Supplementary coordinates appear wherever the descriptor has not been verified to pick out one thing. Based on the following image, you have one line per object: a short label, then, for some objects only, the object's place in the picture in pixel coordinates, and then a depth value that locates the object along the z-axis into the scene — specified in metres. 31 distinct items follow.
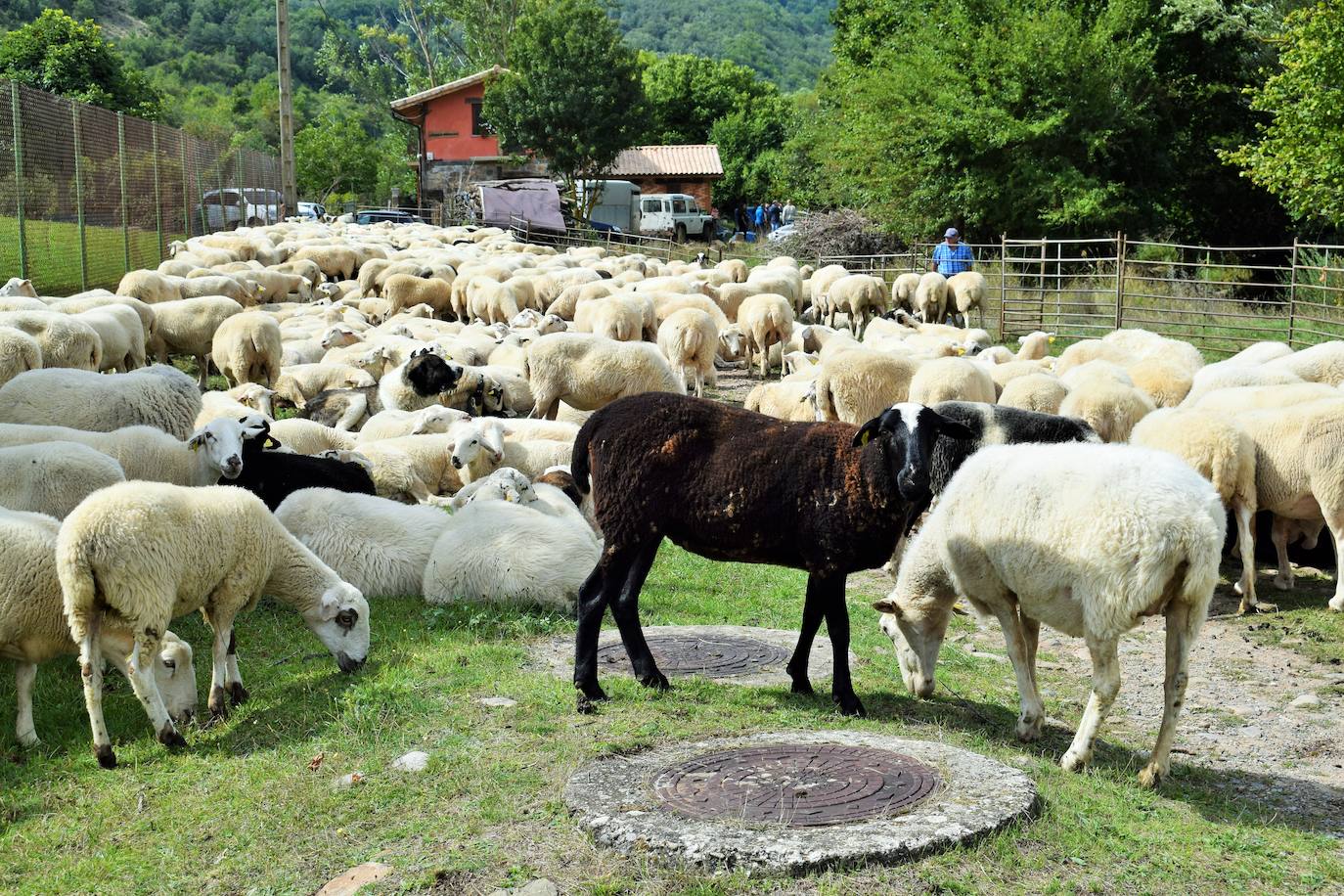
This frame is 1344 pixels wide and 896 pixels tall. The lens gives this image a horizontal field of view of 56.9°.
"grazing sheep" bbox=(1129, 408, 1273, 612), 8.70
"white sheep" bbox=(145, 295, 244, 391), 16.30
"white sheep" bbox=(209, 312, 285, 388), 14.68
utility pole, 40.78
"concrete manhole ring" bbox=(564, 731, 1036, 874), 4.18
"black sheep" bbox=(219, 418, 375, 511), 9.17
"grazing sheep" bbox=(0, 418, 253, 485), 8.55
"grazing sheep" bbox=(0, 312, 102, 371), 12.34
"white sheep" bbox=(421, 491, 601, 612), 7.71
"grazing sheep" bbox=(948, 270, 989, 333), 24.66
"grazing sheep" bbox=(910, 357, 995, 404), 11.55
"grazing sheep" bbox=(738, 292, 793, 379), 19.20
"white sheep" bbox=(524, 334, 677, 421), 13.58
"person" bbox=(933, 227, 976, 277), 27.30
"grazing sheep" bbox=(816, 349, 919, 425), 12.43
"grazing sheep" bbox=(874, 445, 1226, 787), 5.11
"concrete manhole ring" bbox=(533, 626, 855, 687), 6.57
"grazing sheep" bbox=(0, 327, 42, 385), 10.80
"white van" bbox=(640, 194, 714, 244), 54.56
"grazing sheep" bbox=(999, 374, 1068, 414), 11.30
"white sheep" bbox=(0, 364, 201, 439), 9.60
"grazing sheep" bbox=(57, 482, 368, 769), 5.52
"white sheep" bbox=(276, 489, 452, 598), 8.09
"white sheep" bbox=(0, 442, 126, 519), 7.21
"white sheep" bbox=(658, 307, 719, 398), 16.52
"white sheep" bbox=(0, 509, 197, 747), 5.71
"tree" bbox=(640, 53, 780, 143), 75.19
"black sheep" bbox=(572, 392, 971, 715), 5.71
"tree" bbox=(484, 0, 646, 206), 50.44
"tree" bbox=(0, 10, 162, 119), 46.34
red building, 59.00
